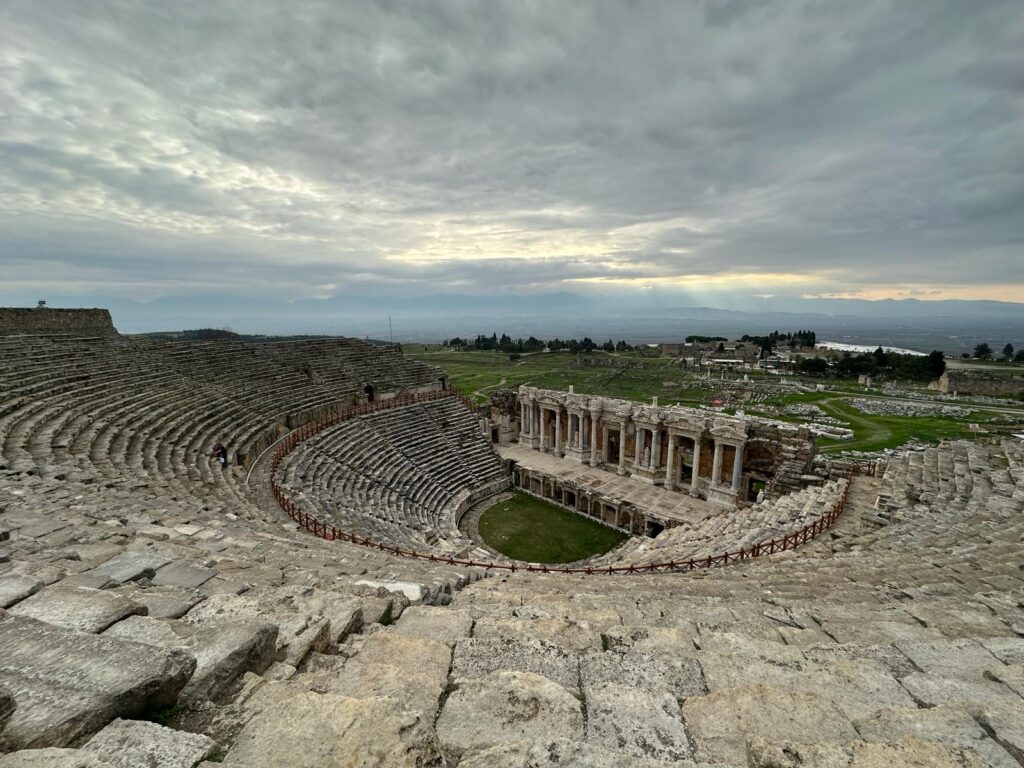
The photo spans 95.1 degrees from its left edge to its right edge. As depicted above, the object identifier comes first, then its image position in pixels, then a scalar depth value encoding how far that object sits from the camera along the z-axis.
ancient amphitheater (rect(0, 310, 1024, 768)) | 2.98
